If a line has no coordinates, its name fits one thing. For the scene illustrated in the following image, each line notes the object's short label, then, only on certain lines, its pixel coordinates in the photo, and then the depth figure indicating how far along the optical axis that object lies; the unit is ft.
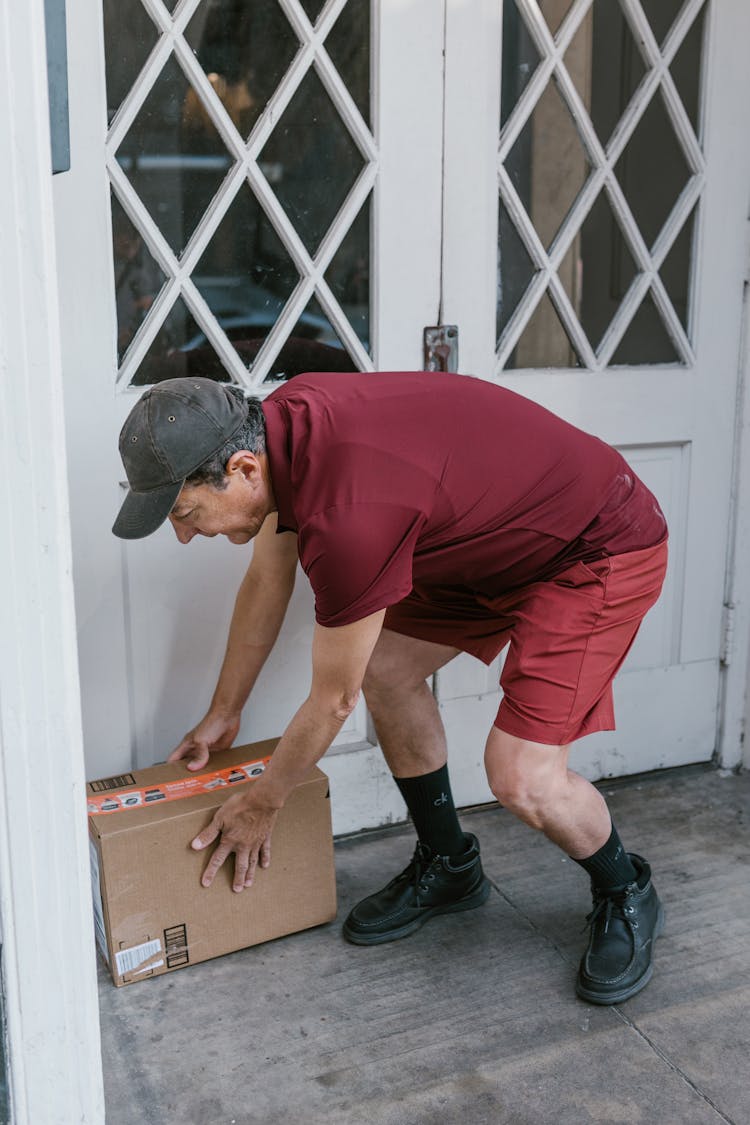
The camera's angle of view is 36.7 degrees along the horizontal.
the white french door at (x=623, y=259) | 8.25
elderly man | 5.63
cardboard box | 6.75
